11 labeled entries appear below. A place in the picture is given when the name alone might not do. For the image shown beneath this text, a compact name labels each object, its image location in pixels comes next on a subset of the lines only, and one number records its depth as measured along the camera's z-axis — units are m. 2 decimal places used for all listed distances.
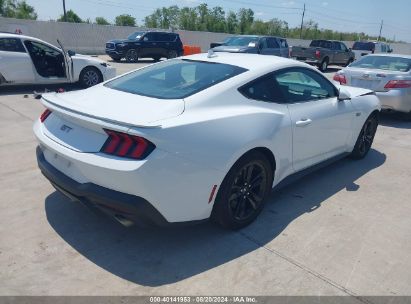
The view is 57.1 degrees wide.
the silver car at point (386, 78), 7.75
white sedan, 9.09
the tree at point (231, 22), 77.31
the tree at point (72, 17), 65.20
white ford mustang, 2.67
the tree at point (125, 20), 82.00
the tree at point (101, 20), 78.49
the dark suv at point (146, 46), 19.95
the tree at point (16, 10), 57.97
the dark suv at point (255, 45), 16.64
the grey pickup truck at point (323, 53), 20.00
